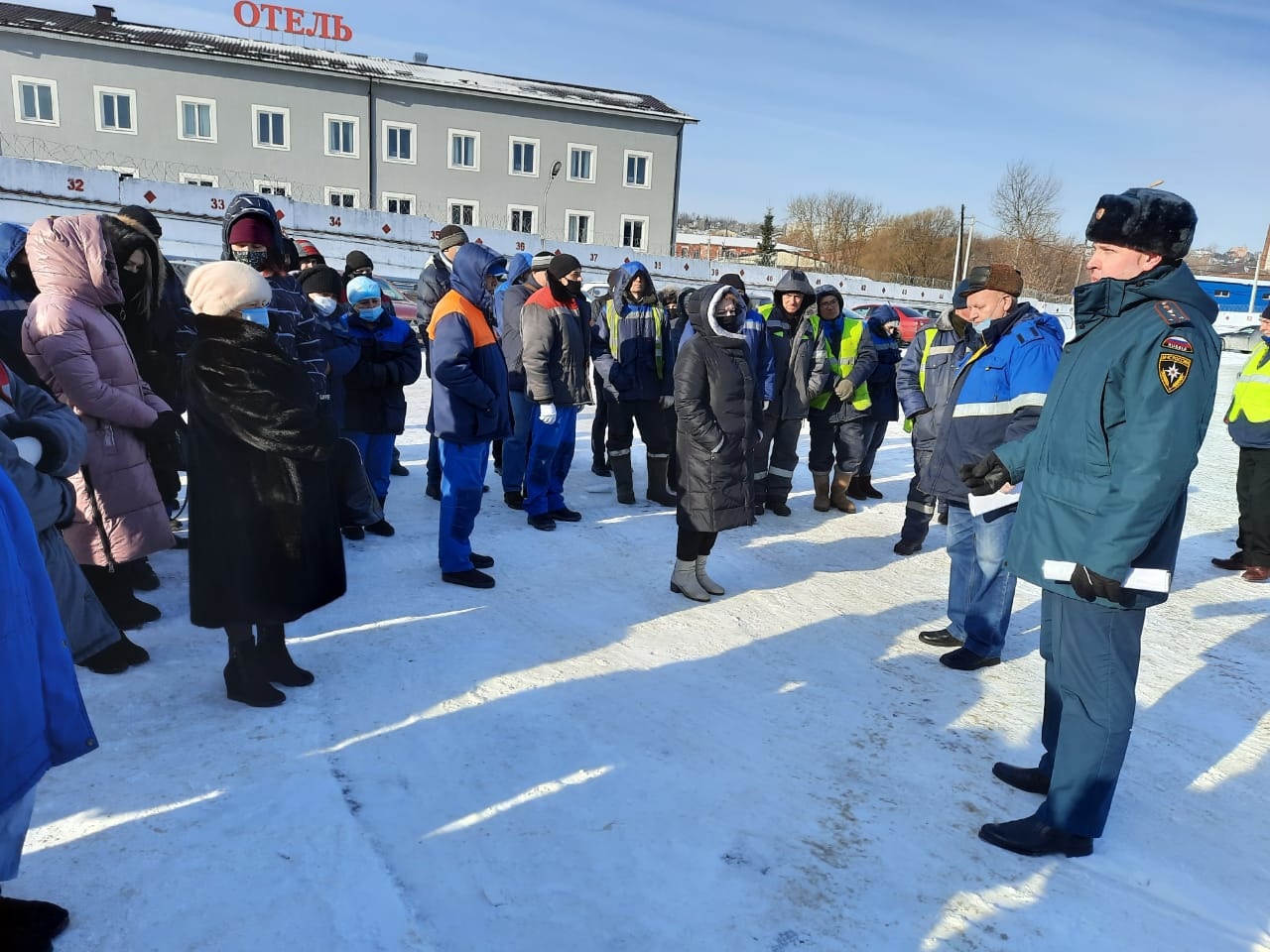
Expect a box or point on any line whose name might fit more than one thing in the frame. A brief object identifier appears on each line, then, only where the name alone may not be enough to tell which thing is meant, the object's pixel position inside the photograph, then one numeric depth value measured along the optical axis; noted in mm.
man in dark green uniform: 2348
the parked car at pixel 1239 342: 24156
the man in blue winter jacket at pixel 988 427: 3877
